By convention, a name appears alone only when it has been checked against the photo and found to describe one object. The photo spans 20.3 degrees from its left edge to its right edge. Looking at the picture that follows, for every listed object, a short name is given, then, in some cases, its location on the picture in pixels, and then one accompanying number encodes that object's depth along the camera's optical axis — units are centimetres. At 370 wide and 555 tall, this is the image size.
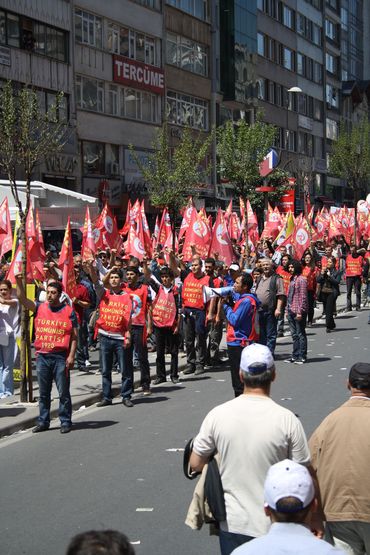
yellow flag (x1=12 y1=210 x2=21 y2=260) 1557
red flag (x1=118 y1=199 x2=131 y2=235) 2777
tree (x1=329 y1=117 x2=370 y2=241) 6175
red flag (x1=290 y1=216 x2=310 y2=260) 2958
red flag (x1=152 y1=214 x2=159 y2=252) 2731
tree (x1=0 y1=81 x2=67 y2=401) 1338
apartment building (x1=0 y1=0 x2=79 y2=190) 3438
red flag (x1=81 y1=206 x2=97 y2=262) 2023
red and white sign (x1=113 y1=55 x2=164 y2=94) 4184
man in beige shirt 518
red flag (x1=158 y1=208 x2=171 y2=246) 2686
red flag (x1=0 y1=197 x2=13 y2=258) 1881
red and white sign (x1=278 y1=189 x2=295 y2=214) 5222
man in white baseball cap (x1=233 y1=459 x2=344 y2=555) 360
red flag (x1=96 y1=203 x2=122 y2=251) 2400
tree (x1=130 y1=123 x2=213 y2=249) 3744
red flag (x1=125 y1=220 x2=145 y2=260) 2300
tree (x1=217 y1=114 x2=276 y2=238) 4141
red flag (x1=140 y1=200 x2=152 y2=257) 2369
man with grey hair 1730
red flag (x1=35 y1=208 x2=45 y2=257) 1681
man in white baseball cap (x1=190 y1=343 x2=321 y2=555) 507
